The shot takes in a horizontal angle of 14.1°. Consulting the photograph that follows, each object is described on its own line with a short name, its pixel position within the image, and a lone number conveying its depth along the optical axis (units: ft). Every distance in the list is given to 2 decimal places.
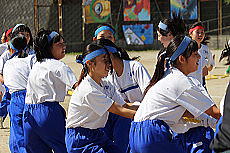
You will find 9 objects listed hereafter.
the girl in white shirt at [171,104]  22.06
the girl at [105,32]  35.43
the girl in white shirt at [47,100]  29.92
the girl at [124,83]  29.65
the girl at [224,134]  15.23
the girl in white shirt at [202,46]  42.70
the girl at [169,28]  32.81
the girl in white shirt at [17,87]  35.43
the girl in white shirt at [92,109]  24.78
